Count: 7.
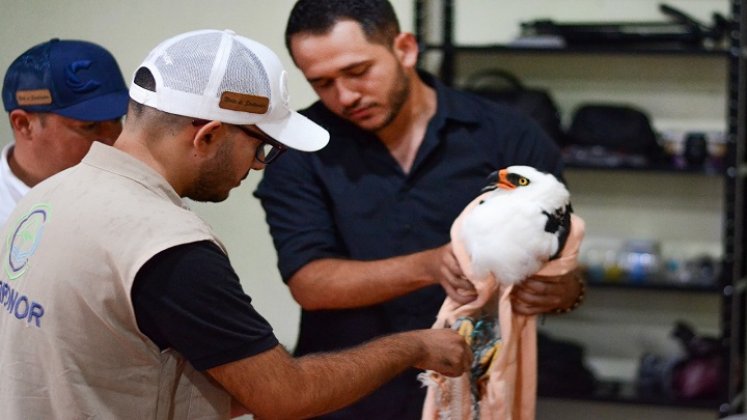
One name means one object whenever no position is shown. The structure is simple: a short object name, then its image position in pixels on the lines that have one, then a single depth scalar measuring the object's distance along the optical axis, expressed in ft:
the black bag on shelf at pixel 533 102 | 12.10
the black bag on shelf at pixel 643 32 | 12.02
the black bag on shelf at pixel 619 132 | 12.12
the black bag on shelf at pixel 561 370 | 12.06
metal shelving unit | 11.71
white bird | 5.37
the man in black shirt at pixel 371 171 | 6.22
